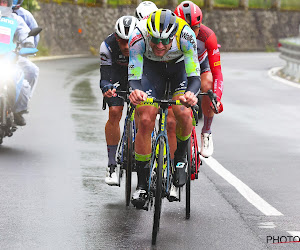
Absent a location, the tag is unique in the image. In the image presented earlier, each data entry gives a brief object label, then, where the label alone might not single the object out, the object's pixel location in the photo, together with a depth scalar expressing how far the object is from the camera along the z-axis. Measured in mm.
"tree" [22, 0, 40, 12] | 83625
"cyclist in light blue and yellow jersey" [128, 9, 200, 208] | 14266
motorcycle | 23234
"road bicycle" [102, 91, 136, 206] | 17234
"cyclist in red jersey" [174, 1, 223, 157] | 17734
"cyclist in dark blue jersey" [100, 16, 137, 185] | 17000
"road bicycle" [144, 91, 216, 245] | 14211
